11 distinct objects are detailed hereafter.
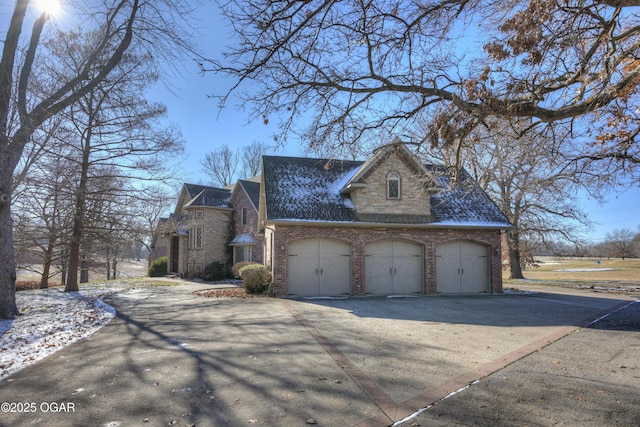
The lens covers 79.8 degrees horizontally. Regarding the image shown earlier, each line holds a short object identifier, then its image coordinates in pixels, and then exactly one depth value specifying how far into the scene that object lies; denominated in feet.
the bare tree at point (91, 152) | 55.42
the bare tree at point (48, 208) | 53.01
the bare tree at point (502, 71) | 19.24
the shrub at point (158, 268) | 108.99
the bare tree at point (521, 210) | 86.61
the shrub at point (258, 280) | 54.70
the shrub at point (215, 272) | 87.40
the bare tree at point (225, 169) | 181.16
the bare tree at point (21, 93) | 34.71
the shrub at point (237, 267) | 79.03
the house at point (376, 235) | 54.29
